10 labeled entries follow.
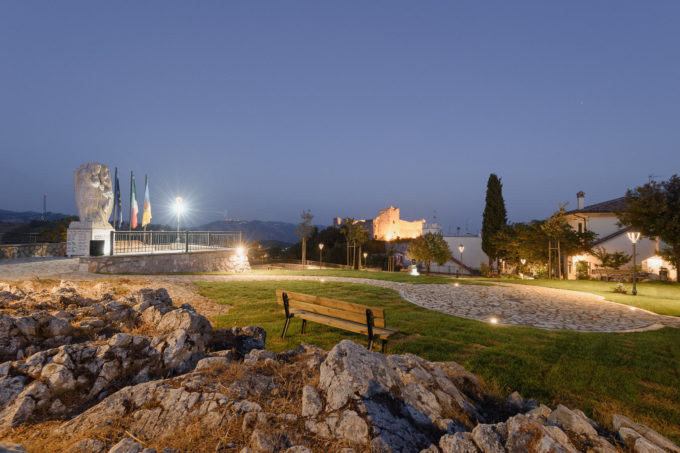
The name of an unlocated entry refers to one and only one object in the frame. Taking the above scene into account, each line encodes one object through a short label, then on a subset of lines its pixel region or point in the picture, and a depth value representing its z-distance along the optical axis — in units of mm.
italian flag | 20778
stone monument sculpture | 14320
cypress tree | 36719
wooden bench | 4930
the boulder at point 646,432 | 2238
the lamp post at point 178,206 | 21469
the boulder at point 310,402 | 2674
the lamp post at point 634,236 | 12964
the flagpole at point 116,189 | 22691
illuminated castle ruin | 71000
